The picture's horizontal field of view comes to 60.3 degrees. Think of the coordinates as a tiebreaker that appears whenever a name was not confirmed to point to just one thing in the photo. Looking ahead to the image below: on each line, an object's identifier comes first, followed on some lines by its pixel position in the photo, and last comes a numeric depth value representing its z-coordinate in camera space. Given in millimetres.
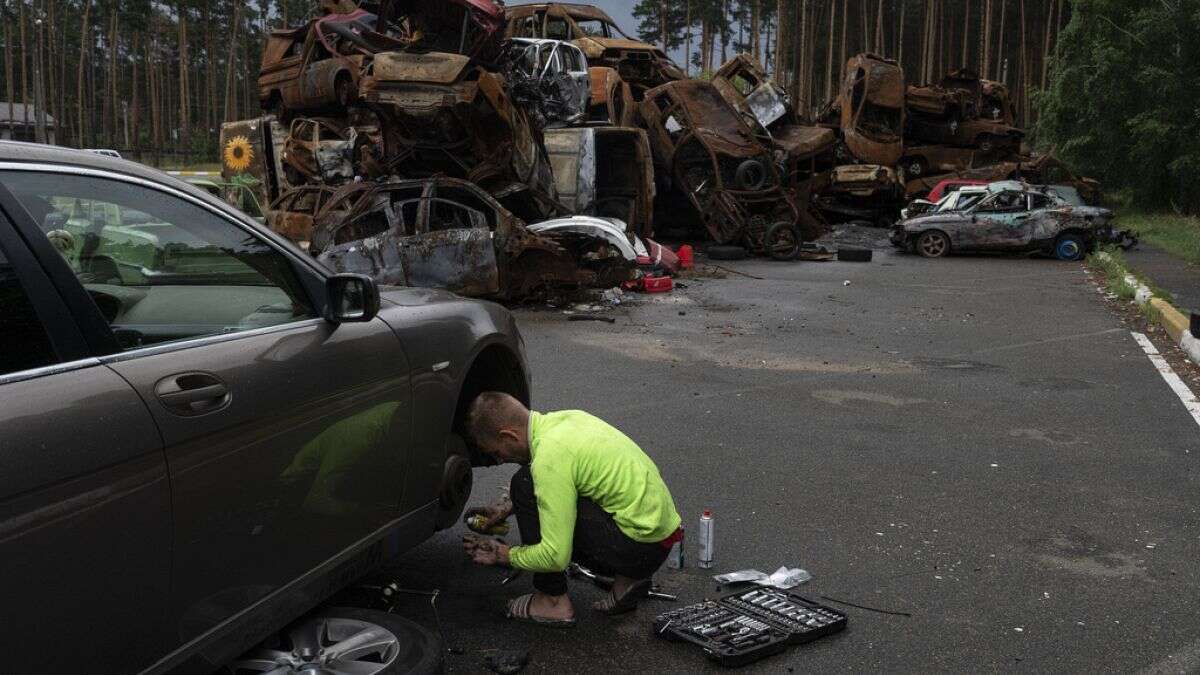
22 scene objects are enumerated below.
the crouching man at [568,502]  3664
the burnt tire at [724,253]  21422
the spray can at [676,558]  4535
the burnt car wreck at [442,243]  11914
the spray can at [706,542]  4500
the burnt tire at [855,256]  21703
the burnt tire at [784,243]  21547
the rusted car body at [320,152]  17812
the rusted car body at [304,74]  18234
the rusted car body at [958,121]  30656
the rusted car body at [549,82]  18781
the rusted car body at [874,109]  28719
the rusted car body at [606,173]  17406
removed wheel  3031
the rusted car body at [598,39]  25453
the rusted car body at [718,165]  21094
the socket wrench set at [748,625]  3654
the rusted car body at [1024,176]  28953
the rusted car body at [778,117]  25109
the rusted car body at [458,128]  13297
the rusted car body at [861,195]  28219
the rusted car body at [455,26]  14414
